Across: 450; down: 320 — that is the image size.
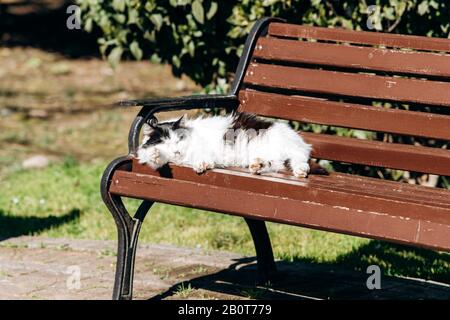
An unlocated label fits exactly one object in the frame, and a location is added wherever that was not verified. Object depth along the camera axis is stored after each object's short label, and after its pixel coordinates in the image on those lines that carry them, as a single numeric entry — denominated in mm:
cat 6437
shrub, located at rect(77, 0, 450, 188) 8798
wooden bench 5364
